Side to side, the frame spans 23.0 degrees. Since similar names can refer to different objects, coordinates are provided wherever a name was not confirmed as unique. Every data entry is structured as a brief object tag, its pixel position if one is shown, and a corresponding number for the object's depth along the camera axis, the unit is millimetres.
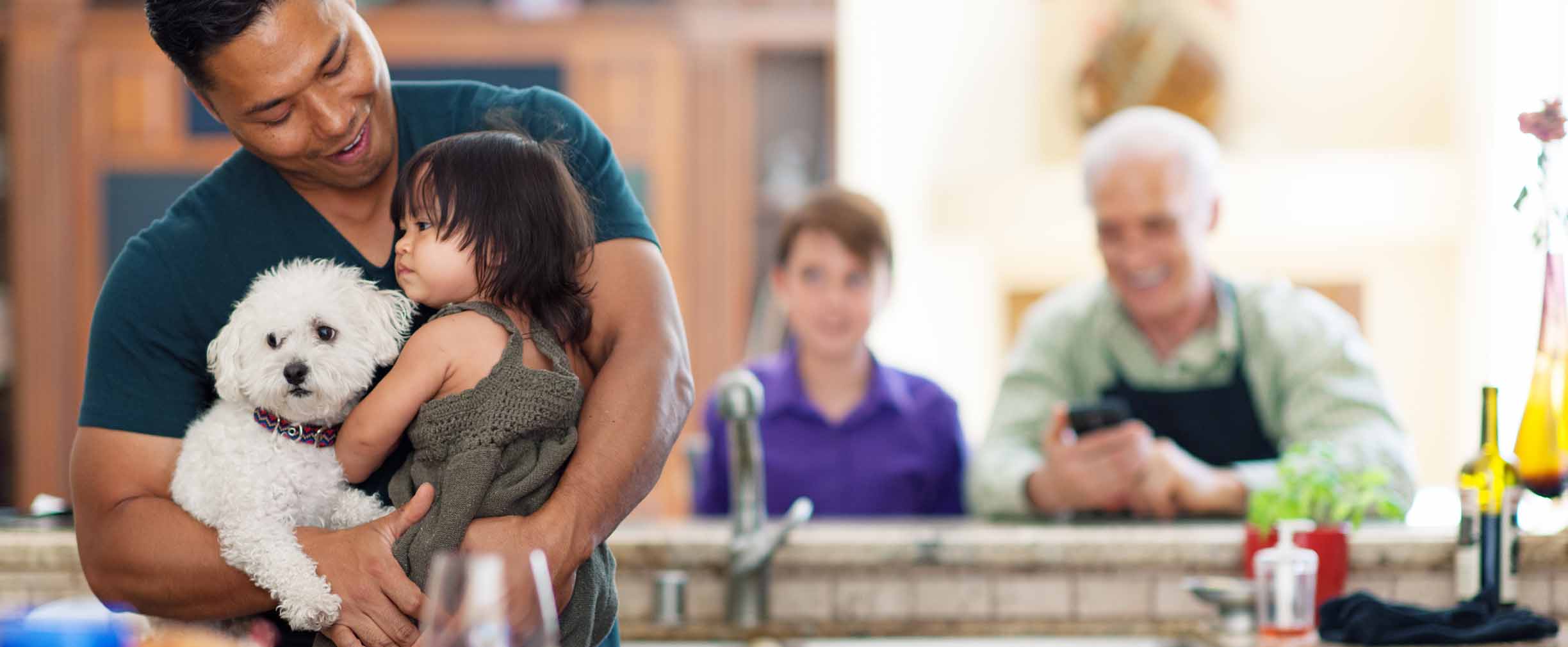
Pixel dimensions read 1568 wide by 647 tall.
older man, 5546
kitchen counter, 5217
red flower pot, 5132
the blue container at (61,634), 3015
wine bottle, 4953
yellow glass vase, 4683
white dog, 4387
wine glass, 3249
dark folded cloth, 4787
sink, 5213
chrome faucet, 5173
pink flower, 4714
